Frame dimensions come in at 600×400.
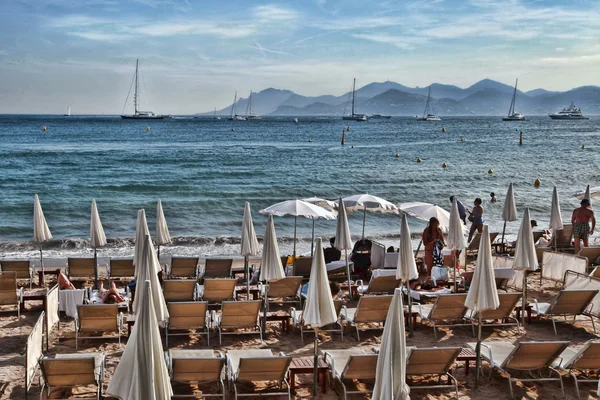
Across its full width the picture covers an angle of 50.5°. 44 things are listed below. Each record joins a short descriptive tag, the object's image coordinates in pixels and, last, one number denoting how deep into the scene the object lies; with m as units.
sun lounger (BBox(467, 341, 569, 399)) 8.04
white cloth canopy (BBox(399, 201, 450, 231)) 13.48
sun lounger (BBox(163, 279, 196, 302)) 11.36
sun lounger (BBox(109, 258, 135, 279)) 13.67
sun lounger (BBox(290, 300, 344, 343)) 10.12
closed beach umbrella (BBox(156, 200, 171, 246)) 13.91
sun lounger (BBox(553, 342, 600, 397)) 8.08
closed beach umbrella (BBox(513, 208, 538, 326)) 10.05
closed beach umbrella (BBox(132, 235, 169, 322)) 8.19
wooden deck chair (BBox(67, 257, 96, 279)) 13.49
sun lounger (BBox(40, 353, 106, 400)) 7.38
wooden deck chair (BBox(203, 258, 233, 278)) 13.85
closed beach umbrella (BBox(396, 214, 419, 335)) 9.83
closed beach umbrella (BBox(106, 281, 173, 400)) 5.47
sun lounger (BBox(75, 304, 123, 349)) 9.64
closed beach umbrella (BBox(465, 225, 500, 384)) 8.30
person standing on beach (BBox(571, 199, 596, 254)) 15.26
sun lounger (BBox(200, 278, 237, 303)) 11.37
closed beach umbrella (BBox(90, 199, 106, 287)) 13.16
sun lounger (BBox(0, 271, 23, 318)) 11.24
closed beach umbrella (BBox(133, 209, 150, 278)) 11.49
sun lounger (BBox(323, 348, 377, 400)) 7.73
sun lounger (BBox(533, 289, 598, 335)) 10.38
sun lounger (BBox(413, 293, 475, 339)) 10.31
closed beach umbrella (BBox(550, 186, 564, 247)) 15.52
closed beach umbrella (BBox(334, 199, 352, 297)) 12.30
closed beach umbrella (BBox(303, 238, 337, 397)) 7.68
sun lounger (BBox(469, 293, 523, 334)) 10.30
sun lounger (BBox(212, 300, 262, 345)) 9.93
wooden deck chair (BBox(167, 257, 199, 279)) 13.77
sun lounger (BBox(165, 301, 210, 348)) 9.78
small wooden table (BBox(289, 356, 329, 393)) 8.09
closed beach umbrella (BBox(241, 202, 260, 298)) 11.86
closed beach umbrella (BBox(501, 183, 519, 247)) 16.34
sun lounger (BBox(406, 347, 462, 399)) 7.93
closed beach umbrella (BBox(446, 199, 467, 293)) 12.97
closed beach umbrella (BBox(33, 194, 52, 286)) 13.44
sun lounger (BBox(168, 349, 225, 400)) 7.65
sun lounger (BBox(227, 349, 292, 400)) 7.65
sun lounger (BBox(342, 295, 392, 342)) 10.09
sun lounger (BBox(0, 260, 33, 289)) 13.30
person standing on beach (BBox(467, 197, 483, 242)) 17.70
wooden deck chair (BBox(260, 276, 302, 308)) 11.68
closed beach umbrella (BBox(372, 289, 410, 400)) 5.86
